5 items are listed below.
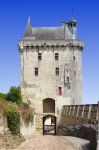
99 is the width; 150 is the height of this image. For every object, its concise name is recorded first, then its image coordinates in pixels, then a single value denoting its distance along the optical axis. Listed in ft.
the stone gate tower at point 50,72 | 144.94
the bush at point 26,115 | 84.22
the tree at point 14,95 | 114.05
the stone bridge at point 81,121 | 50.11
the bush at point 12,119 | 66.93
